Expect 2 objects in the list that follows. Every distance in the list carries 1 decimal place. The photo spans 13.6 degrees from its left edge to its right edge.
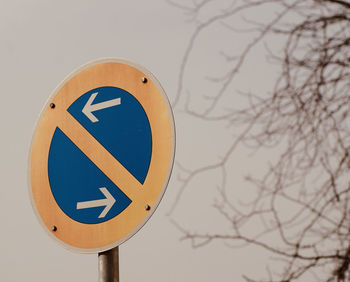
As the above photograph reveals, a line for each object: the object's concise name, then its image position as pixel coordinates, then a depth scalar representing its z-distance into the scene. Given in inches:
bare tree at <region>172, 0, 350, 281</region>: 195.1
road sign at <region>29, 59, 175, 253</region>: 173.3
